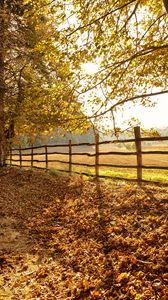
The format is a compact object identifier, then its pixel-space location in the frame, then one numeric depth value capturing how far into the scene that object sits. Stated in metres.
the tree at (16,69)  11.72
